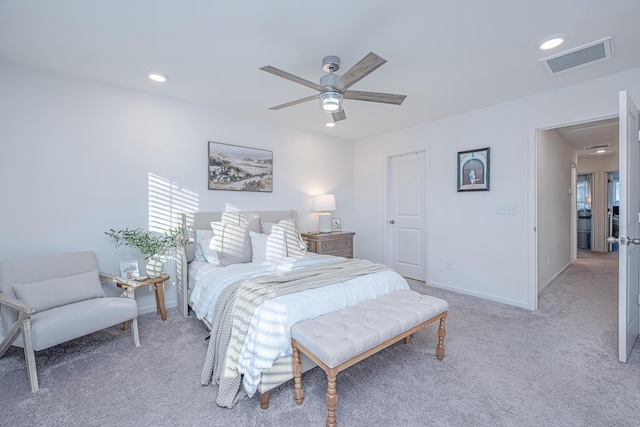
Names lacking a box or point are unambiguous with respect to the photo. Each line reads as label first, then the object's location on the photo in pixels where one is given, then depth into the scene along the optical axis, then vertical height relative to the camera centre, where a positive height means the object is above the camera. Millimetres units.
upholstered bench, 1531 -751
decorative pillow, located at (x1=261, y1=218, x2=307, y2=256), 3318 -327
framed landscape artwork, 3576 +560
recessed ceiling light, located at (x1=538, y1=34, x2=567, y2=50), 2062 +1247
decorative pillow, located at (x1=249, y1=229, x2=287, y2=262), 3054 -409
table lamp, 4457 +32
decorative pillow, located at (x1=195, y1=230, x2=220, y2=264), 3057 -413
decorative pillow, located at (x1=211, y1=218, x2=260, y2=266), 2947 -353
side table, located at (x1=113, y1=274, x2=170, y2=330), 2605 -718
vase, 2979 -595
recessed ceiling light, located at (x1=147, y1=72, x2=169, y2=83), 2650 +1283
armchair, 1896 -729
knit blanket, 1767 -728
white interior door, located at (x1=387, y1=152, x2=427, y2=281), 4449 -110
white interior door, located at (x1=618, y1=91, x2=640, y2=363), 2057 -69
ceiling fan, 1975 +921
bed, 1739 -624
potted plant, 2906 -336
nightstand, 4184 -523
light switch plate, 3377 -34
